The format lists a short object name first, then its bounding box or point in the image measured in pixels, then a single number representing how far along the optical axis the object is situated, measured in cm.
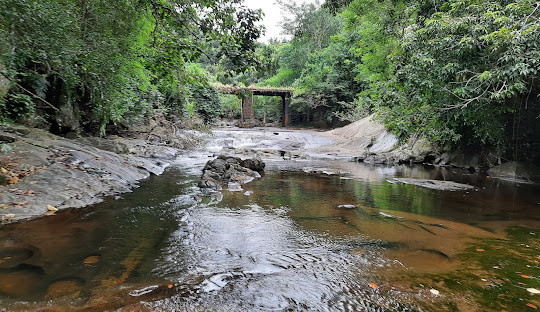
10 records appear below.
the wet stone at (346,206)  558
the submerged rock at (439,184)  780
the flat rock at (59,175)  428
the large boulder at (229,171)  718
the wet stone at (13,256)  282
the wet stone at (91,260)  295
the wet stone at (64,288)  238
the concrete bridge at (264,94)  2844
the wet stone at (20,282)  238
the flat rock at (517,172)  1000
